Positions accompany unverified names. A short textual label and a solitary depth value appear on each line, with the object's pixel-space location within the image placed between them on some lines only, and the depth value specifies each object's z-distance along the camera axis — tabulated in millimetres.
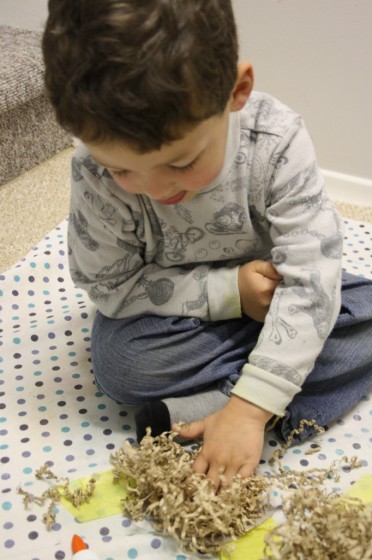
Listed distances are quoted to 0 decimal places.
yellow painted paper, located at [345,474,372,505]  754
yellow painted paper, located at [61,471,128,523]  737
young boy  568
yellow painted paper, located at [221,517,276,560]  688
